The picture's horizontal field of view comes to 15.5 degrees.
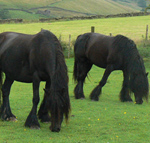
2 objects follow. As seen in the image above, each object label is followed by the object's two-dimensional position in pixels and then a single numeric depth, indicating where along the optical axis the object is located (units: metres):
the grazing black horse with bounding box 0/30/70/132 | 11.24
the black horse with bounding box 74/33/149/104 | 17.85
